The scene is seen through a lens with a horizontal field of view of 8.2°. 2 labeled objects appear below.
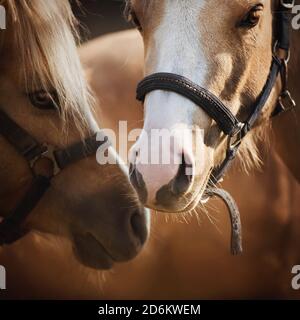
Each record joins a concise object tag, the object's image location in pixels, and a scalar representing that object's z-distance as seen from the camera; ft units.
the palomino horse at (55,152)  12.85
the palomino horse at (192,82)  12.00
